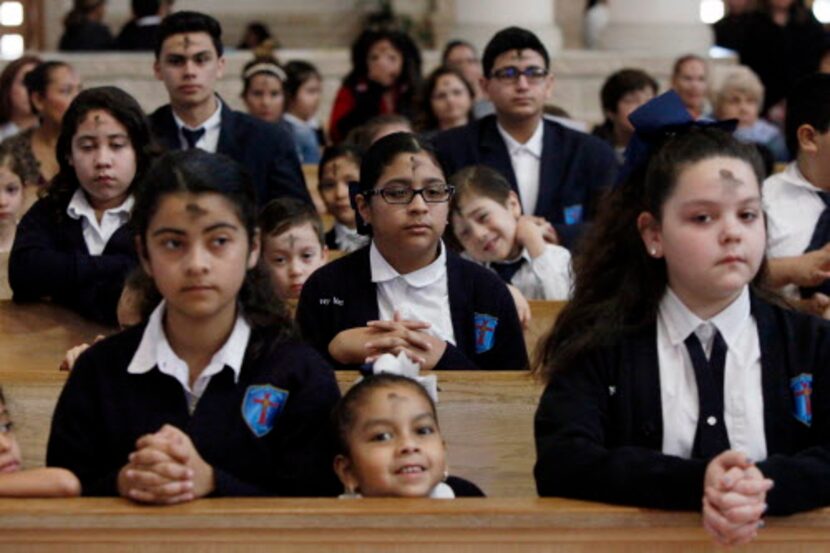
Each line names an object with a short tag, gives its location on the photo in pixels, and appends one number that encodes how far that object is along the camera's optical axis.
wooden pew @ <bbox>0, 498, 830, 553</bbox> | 5.20
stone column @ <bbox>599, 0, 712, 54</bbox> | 22.33
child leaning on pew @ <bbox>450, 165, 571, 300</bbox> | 9.49
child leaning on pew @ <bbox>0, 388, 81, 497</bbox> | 5.44
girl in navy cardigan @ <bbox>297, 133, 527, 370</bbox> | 7.66
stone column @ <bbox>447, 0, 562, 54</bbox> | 20.96
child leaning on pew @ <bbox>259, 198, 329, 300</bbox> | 9.09
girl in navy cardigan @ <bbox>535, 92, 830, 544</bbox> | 5.64
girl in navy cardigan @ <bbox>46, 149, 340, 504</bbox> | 5.79
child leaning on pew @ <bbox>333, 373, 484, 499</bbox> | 5.96
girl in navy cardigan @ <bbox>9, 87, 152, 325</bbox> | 8.82
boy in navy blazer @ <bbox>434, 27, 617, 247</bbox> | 11.07
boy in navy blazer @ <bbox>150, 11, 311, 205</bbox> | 10.84
